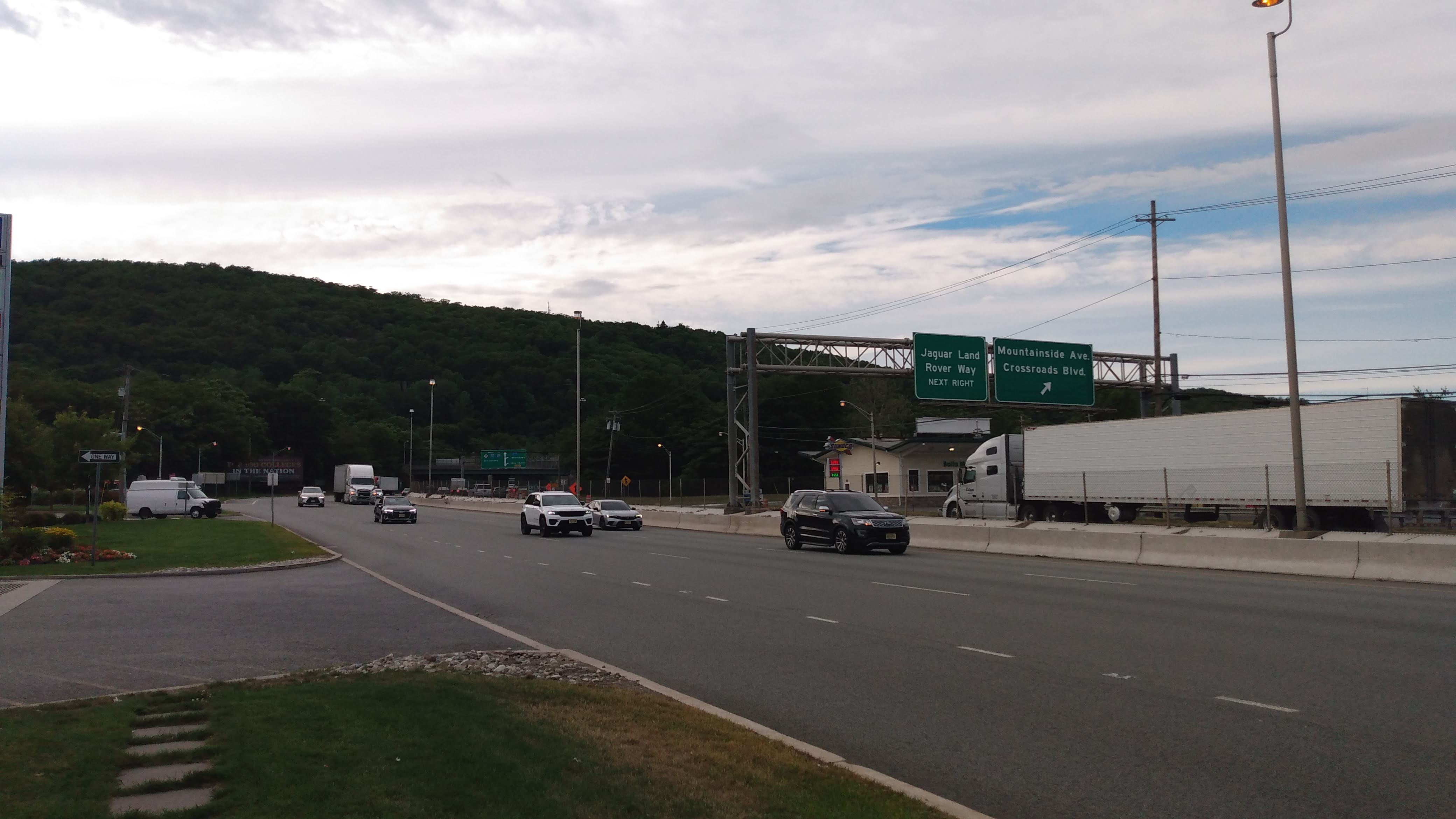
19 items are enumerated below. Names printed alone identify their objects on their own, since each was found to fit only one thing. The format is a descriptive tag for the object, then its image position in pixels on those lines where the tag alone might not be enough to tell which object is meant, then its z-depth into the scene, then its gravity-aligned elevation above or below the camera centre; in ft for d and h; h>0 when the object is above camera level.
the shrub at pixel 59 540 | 86.12 -3.94
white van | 191.11 -1.90
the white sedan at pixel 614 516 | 156.87 -3.78
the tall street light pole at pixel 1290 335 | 77.56 +10.95
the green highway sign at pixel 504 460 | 397.19 +10.89
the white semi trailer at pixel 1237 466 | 94.53 +2.28
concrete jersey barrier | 65.10 -4.27
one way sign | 74.43 +2.35
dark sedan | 172.04 -3.45
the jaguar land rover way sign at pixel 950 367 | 138.72 +15.56
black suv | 93.50 -3.01
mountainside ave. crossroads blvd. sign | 142.31 +15.29
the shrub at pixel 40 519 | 113.09 -3.16
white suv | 131.03 -3.09
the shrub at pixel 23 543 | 80.89 -3.88
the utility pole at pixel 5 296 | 124.57 +22.18
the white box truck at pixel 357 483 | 297.53 +1.84
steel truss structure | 142.20 +16.37
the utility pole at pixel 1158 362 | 151.33 +17.57
